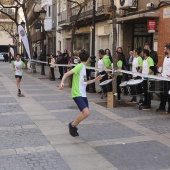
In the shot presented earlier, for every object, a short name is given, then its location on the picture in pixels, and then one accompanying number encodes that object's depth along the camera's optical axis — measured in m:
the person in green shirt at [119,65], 11.08
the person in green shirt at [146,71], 9.45
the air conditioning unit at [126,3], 16.73
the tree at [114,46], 10.37
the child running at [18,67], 12.72
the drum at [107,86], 10.61
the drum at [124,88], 9.96
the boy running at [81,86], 6.58
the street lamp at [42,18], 22.40
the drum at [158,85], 8.81
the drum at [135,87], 9.35
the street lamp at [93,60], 13.74
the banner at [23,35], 20.92
